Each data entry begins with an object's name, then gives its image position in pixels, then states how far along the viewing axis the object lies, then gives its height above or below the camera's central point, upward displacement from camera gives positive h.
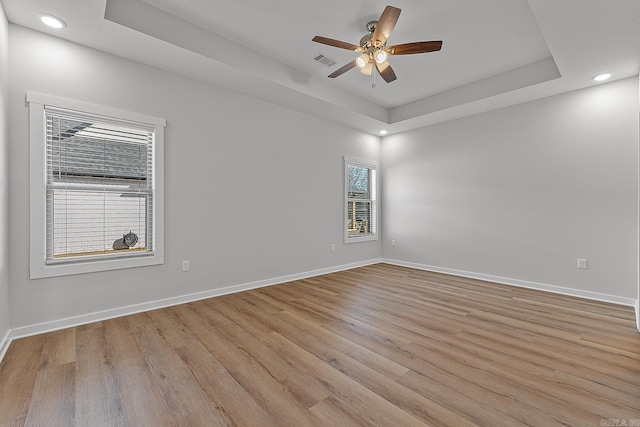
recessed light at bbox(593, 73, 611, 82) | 3.19 +1.60
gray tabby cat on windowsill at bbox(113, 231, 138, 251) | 2.92 -0.29
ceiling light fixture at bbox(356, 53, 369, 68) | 2.79 +1.56
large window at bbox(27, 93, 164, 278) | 2.49 +0.26
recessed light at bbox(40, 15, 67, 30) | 2.30 +1.63
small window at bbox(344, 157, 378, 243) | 5.33 +0.28
